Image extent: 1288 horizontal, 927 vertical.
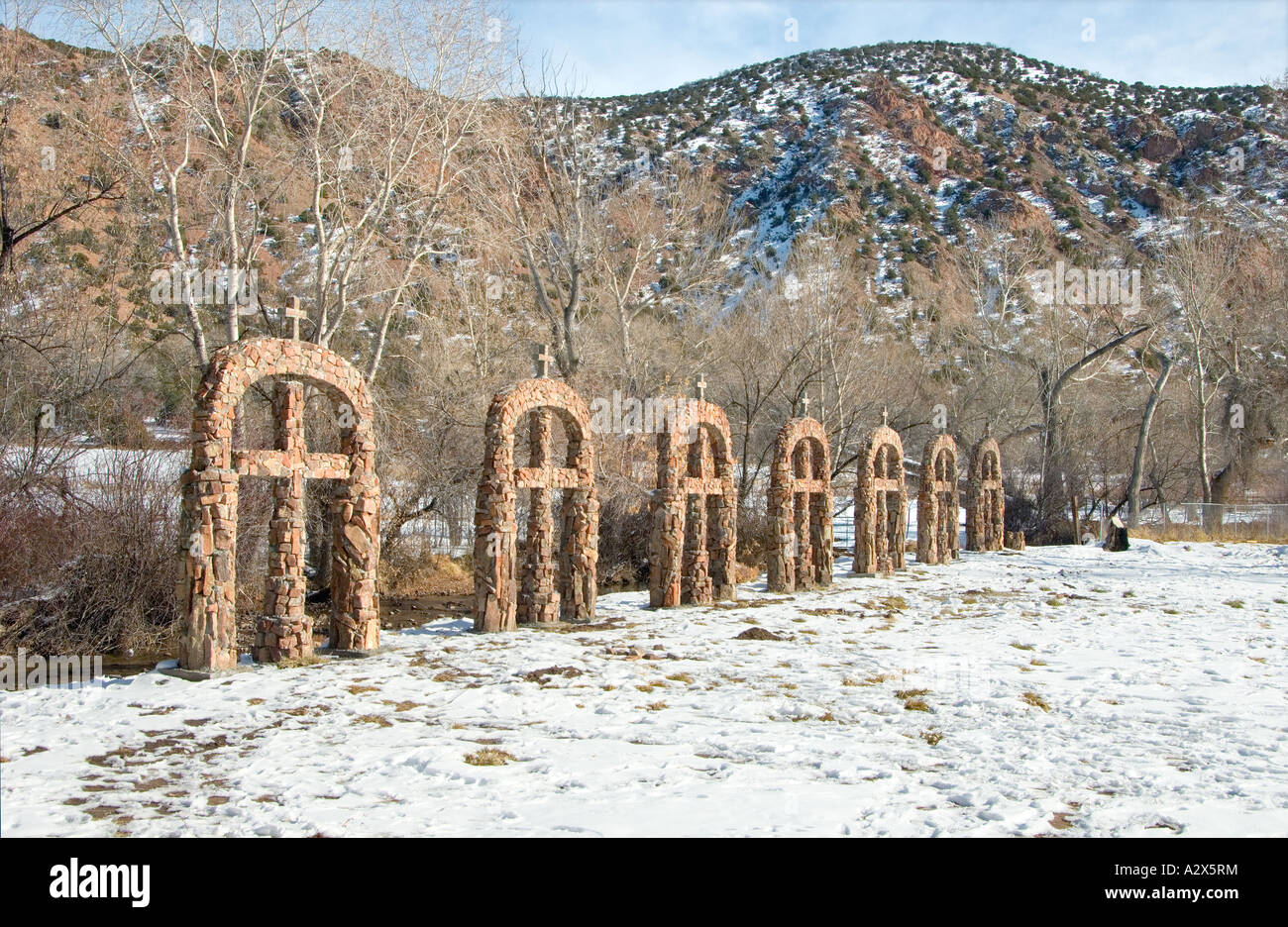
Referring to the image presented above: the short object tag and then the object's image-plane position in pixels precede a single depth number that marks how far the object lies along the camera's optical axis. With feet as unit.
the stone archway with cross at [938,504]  73.36
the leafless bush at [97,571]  42.19
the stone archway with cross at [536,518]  38.27
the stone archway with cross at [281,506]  30.09
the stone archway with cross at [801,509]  54.39
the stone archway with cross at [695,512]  46.91
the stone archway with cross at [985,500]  82.99
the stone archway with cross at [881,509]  63.87
